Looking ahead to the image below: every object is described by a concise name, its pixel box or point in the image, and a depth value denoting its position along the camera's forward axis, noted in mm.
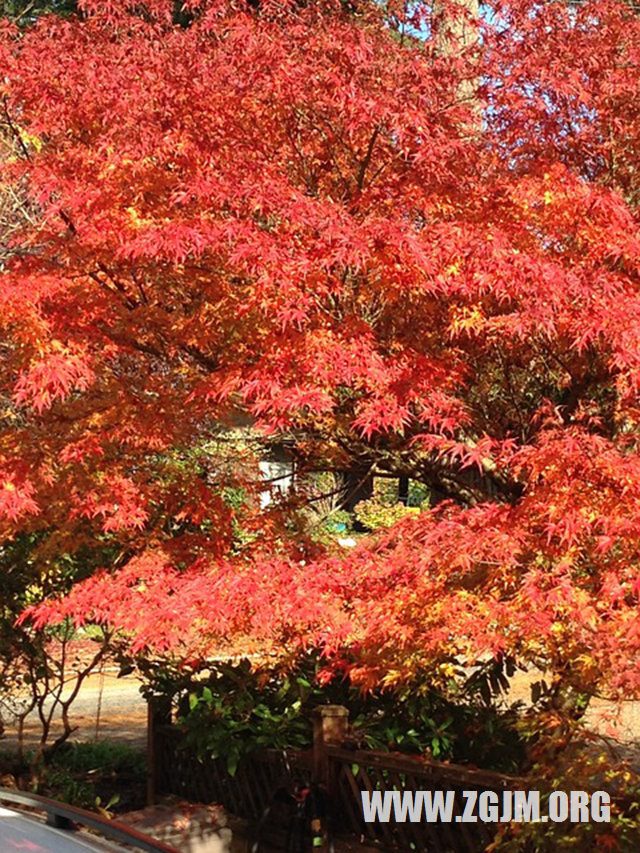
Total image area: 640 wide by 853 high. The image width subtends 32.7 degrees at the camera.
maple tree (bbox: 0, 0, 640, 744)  4516
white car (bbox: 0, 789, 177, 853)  2475
